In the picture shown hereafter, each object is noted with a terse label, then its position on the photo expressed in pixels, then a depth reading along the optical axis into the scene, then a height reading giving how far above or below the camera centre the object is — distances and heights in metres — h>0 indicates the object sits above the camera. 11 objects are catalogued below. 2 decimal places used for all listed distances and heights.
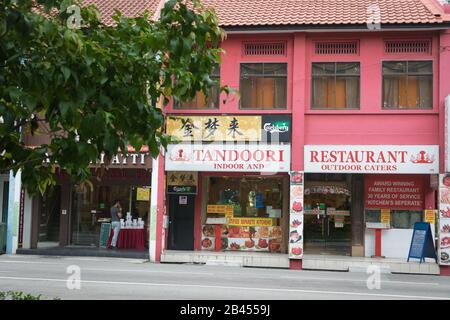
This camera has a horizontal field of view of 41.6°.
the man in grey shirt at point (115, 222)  20.73 -0.86
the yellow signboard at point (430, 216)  18.06 -0.35
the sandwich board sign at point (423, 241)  17.19 -1.07
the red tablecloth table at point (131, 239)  20.67 -1.43
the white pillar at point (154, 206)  19.39 -0.25
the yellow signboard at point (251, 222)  20.14 -0.73
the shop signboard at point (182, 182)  19.94 +0.57
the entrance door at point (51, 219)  21.91 -0.86
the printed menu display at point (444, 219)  17.39 -0.42
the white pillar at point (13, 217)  20.53 -0.75
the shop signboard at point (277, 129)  18.72 +2.28
